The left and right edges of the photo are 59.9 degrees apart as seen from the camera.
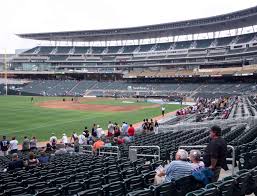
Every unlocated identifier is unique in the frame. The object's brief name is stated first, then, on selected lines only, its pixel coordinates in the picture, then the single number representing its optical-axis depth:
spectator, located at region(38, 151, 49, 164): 8.09
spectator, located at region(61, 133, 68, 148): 13.63
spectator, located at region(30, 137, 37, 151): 12.70
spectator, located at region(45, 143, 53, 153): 11.82
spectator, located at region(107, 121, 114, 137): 15.03
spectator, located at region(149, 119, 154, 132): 16.19
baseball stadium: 4.51
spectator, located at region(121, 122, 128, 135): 15.31
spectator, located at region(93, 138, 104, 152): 10.21
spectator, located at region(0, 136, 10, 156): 12.93
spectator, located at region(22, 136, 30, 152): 12.59
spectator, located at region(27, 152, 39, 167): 7.11
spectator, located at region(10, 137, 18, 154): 12.54
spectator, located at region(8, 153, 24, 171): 6.95
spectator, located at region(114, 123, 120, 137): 14.17
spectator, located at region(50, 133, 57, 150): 13.07
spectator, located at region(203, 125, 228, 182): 4.53
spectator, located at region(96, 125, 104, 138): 15.06
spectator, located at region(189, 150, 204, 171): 4.22
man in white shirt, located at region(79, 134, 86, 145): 13.47
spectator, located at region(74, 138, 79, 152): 12.03
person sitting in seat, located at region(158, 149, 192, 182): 4.09
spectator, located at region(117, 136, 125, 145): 11.54
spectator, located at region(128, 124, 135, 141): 13.69
